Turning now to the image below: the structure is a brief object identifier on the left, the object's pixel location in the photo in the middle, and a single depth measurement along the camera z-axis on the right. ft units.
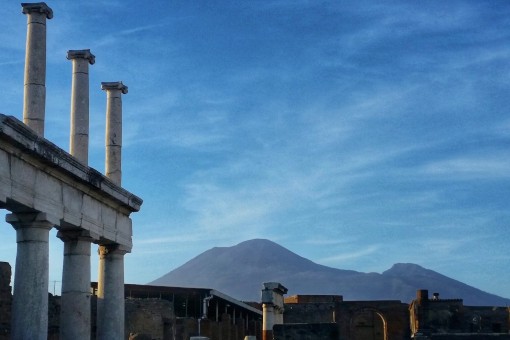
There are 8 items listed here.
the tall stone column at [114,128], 66.08
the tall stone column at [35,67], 52.08
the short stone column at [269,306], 105.40
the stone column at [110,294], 63.87
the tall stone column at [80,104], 59.82
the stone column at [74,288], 58.18
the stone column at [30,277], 49.98
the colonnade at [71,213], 50.19
